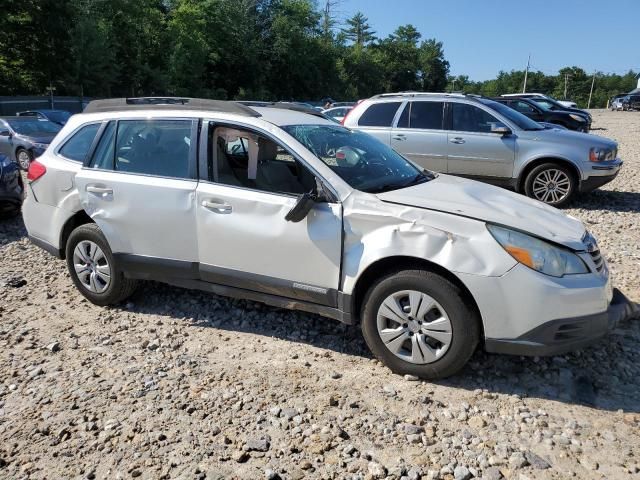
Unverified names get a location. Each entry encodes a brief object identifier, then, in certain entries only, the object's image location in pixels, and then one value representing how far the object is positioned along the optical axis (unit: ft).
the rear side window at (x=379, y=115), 30.66
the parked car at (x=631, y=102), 168.88
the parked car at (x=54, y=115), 61.52
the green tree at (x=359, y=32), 314.55
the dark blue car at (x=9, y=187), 24.88
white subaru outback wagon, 10.42
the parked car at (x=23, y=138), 43.37
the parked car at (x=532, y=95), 80.23
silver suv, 27.27
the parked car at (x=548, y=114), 58.75
